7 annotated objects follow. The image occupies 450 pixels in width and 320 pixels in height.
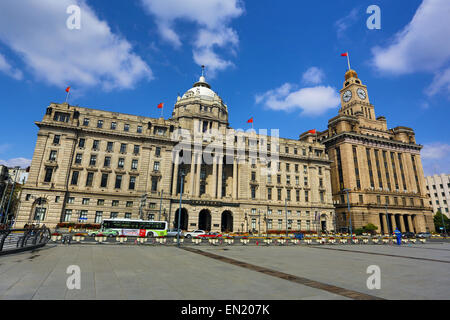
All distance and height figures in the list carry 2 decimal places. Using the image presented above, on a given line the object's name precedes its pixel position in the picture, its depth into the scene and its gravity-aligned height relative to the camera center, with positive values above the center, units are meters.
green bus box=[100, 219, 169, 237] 37.00 -1.14
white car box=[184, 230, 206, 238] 43.17 -2.28
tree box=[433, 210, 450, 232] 81.68 +2.08
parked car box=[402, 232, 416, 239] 56.94 -2.00
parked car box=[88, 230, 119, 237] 36.16 -2.07
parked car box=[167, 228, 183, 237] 42.88 -2.26
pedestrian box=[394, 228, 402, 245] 32.67 -1.30
